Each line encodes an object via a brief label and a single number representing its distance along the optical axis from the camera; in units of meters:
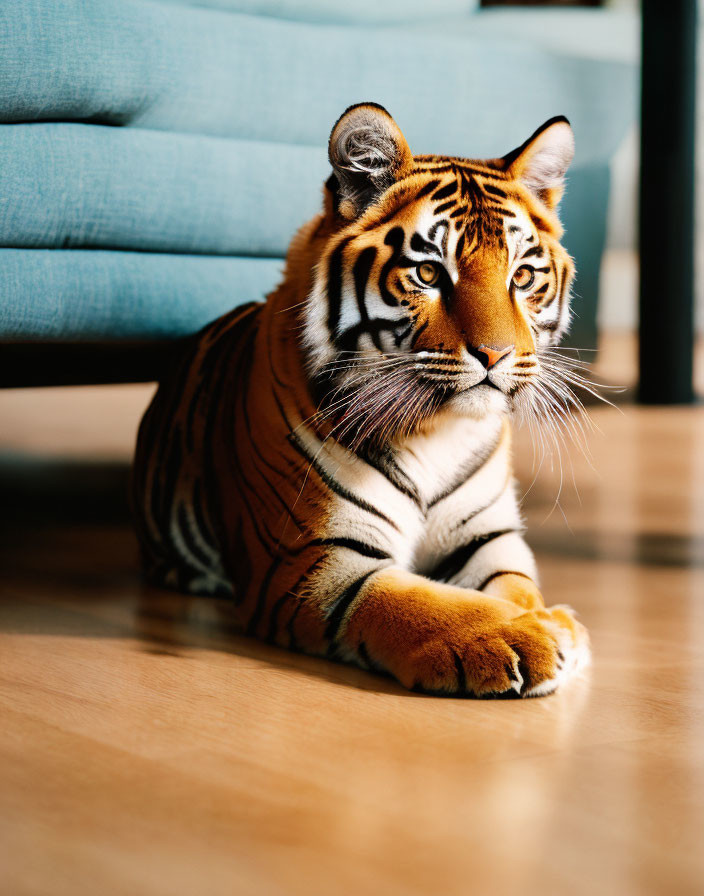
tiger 1.94
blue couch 2.44
